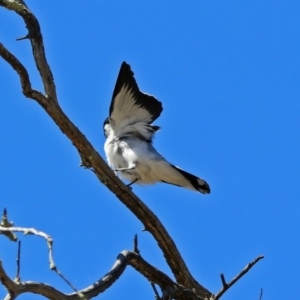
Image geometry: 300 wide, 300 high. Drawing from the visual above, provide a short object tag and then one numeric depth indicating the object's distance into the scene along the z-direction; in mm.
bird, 18750
